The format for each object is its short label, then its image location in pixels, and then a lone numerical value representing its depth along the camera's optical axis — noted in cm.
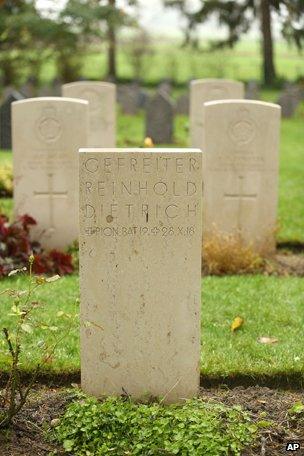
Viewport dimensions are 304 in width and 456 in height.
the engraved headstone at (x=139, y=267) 450
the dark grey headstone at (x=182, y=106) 2269
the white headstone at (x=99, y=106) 1329
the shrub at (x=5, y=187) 1079
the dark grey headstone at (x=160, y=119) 1700
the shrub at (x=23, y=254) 771
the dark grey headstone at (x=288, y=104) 2309
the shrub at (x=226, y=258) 791
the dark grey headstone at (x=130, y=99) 2298
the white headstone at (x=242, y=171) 828
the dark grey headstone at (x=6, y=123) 1484
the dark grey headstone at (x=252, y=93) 2379
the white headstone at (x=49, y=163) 837
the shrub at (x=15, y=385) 423
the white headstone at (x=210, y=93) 1325
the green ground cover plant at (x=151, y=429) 415
